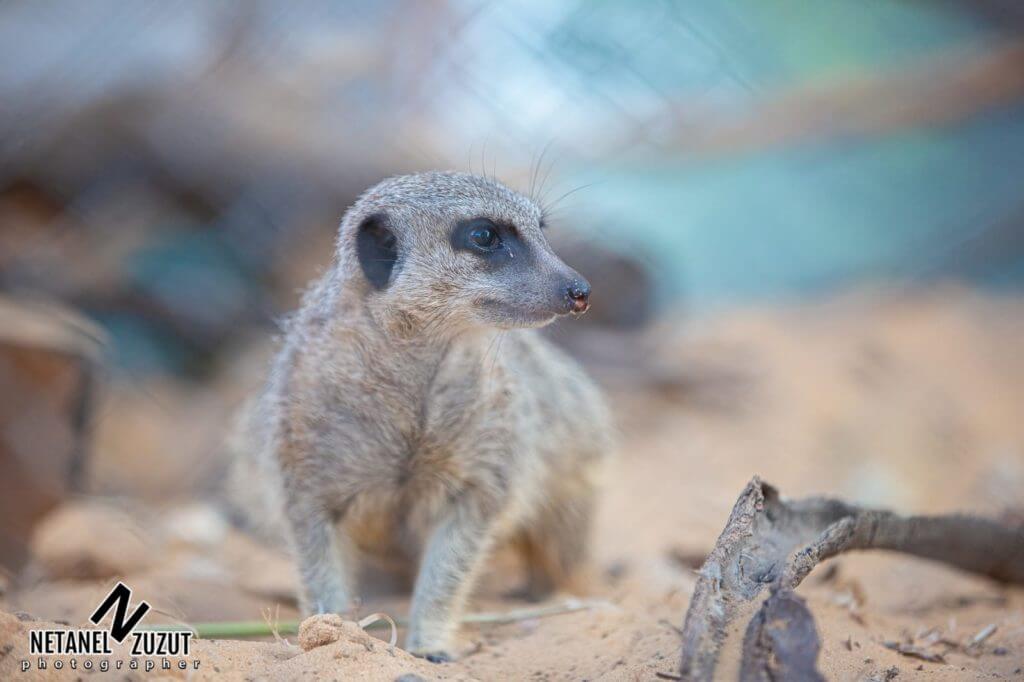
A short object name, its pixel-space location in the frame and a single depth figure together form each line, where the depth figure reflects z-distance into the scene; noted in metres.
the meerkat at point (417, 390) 2.33
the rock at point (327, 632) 1.86
